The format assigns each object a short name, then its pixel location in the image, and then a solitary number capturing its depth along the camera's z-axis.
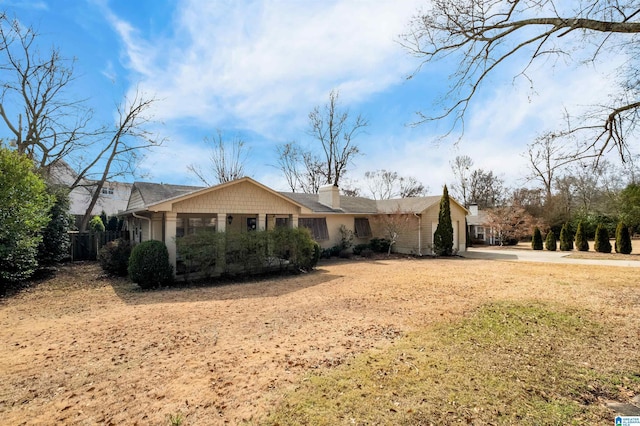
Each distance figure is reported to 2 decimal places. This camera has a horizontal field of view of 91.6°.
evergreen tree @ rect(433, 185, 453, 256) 19.17
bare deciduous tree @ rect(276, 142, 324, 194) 33.94
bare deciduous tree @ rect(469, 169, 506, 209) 39.25
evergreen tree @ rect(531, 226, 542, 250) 24.00
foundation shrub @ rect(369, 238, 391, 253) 19.97
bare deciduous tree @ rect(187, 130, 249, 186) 30.79
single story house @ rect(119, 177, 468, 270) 11.59
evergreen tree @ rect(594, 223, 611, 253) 20.44
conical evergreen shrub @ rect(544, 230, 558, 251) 23.47
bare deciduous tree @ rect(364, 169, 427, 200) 41.97
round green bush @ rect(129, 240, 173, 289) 9.62
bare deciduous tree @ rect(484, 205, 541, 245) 26.84
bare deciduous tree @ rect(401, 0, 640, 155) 4.86
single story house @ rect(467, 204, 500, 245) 28.97
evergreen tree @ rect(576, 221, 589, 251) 21.69
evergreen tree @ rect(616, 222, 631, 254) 19.69
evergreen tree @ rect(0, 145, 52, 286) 9.16
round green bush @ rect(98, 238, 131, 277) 11.86
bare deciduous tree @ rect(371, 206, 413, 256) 19.19
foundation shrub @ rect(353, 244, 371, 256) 19.23
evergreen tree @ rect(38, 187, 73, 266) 12.70
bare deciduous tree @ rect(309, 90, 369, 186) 30.89
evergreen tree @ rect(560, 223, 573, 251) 22.95
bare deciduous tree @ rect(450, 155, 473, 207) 39.94
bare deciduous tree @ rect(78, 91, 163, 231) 20.19
